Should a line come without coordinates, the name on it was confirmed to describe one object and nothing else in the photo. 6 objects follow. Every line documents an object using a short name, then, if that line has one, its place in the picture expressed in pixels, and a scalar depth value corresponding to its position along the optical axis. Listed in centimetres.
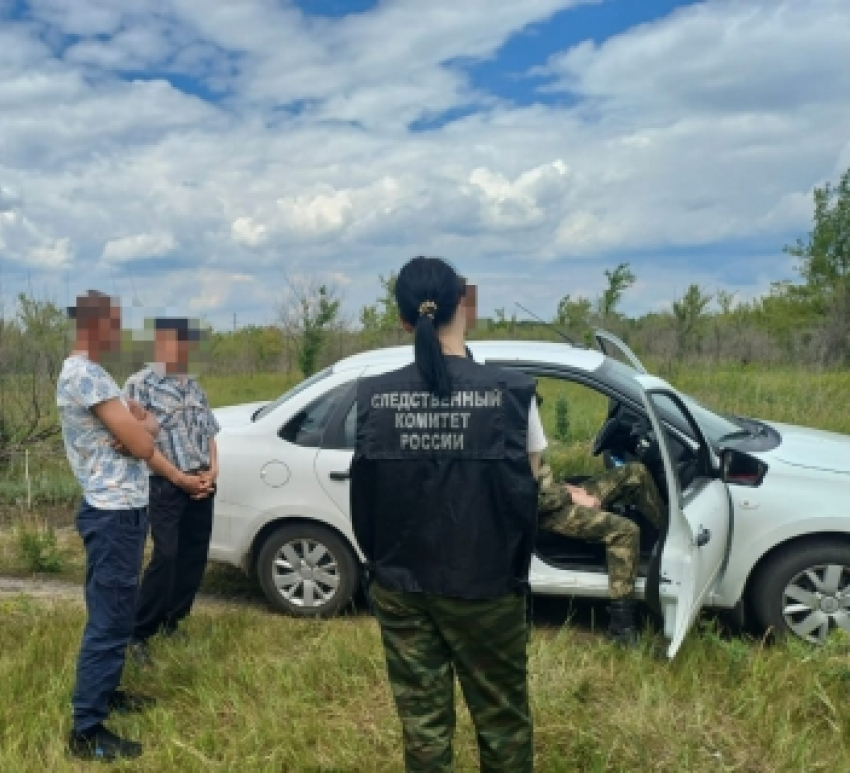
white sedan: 407
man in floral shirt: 328
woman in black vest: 229
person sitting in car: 423
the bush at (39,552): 618
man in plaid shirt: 404
